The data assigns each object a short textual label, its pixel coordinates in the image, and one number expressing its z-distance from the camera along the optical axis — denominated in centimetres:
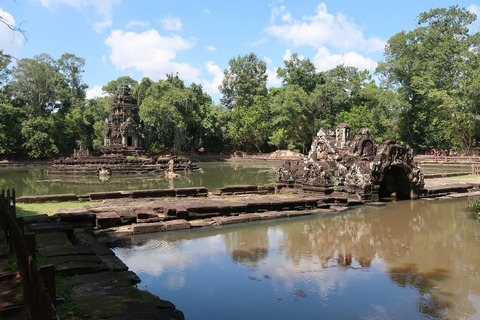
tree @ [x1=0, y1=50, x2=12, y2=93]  4754
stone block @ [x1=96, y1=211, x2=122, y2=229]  1034
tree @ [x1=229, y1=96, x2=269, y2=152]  5369
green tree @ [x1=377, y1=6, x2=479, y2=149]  3828
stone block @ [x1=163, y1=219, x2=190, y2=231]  1045
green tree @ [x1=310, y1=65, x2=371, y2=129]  5022
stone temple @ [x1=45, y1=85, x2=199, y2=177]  3375
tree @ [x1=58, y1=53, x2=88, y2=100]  6035
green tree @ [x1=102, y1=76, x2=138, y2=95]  6524
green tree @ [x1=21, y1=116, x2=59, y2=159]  4556
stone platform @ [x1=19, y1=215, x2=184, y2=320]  434
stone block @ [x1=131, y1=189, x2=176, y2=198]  1489
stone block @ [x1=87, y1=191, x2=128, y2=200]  1429
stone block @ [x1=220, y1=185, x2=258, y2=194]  1638
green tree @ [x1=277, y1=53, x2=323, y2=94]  5441
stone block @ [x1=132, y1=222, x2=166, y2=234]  1002
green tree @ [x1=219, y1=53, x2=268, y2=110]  6047
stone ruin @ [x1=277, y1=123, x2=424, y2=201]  1554
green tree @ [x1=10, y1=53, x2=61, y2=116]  4947
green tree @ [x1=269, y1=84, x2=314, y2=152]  4862
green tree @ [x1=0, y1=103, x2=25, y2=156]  4419
